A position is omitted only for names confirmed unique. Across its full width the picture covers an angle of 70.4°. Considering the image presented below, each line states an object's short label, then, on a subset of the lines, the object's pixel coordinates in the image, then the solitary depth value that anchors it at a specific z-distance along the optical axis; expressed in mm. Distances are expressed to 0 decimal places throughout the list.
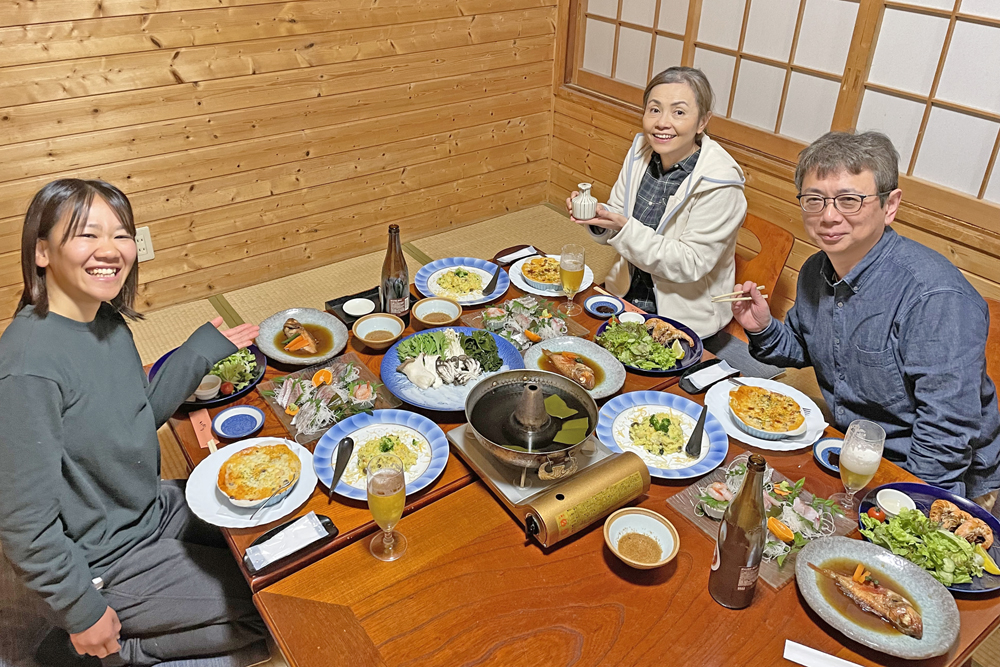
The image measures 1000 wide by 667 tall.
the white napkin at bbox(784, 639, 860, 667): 1265
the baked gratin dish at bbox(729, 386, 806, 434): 1778
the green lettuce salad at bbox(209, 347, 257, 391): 1919
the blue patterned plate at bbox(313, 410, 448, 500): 1611
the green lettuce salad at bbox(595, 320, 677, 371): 2043
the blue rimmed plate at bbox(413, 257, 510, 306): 2400
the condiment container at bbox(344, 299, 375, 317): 2268
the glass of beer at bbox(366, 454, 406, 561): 1417
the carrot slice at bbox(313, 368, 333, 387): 1904
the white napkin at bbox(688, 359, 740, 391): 1961
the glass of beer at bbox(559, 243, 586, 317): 2238
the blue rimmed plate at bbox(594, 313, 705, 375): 2031
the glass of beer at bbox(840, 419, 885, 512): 1543
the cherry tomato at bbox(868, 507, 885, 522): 1529
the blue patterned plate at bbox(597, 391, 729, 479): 1677
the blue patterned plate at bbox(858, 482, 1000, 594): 1507
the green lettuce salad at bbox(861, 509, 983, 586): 1407
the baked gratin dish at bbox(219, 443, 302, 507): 1545
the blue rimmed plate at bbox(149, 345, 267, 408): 1837
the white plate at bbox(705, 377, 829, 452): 1748
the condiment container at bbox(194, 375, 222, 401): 1860
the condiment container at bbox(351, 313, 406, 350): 2107
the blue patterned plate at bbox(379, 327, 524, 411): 1848
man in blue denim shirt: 1771
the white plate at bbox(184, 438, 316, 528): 1513
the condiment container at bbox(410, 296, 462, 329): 2219
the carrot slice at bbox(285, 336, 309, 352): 2055
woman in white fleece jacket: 2541
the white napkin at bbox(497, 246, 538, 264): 2645
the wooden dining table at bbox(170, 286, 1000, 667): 1279
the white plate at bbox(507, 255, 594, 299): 2420
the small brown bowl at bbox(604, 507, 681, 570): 1453
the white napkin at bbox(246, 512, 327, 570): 1420
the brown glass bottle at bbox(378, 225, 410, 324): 2172
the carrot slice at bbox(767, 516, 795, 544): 1471
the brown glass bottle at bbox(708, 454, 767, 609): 1320
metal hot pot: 1491
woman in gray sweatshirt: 1477
